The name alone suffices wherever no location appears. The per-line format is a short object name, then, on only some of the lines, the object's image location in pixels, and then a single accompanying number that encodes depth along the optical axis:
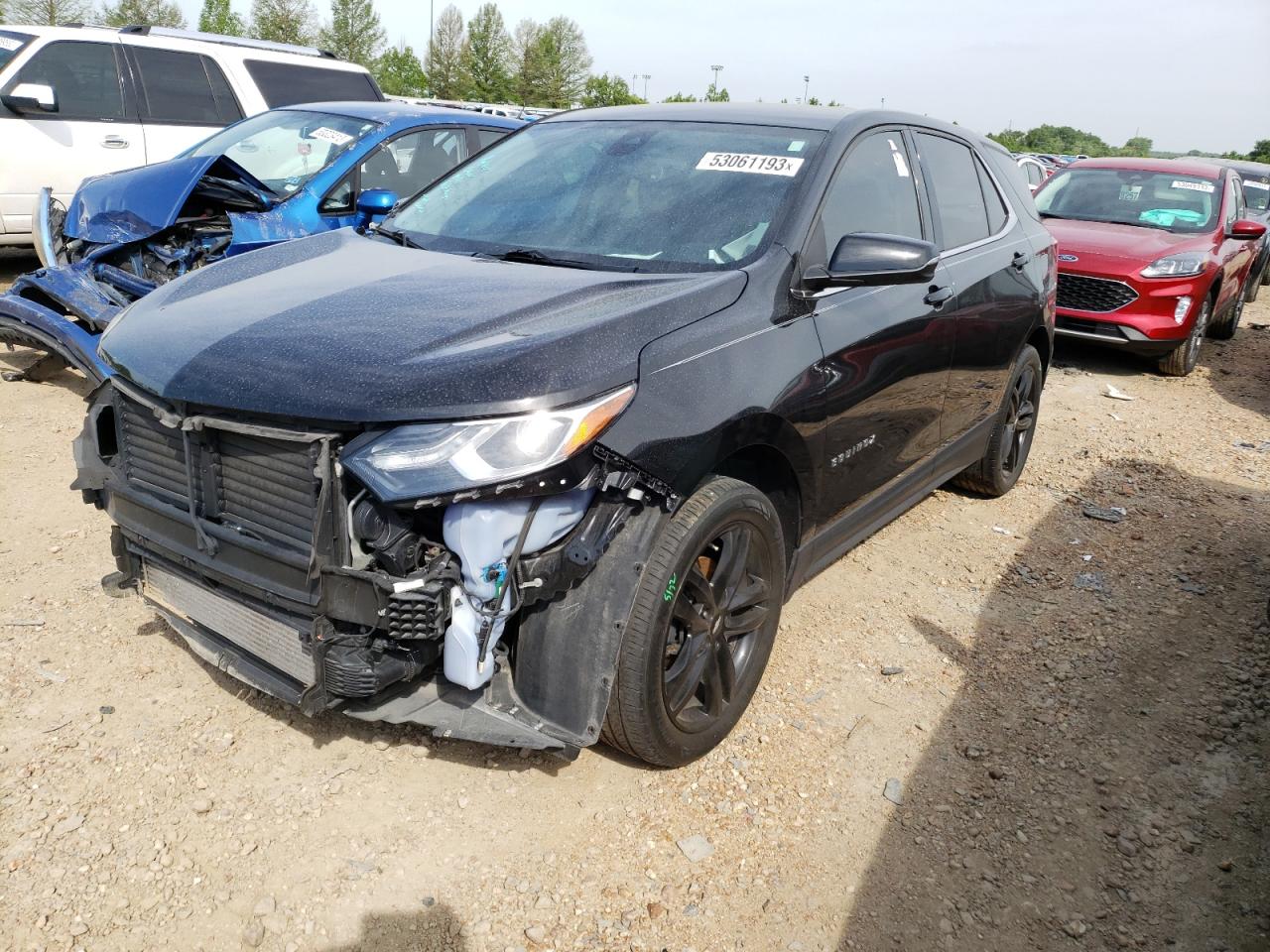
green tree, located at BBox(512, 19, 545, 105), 67.94
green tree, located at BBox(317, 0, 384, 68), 59.47
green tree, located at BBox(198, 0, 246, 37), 57.19
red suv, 8.28
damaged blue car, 5.16
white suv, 7.94
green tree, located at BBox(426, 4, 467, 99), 63.53
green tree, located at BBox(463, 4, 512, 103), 66.12
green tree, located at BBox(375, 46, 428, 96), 59.72
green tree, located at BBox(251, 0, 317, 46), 55.22
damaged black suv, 2.22
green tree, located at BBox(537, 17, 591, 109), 68.75
